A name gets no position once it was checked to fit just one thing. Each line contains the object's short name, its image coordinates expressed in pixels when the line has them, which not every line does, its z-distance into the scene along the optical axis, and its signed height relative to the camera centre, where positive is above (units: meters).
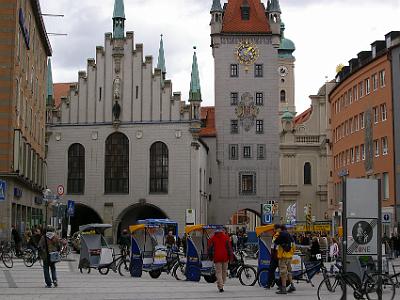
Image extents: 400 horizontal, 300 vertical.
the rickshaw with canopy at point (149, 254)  24.34 -0.90
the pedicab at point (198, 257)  22.41 -0.91
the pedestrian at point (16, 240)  33.69 -0.61
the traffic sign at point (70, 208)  34.34 +0.81
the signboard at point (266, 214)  34.97 +0.55
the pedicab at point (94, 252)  26.02 -0.90
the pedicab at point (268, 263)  20.05 -1.01
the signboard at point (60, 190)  34.66 +1.64
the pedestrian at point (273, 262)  19.28 -0.91
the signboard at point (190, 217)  54.41 +0.66
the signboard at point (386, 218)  31.73 +0.33
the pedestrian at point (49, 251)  19.08 -0.63
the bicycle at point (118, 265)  25.44 -1.30
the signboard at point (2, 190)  21.35 +1.01
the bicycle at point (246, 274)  21.31 -1.34
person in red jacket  19.36 -0.66
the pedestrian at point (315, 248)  27.89 -0.80
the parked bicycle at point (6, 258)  29.34 -1.23
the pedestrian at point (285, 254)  18.78 -0.69
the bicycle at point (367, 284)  14.94 -1.18
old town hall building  62.47 +7.29
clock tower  69.69 +9.80
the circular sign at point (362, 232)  14.95 -0.13
